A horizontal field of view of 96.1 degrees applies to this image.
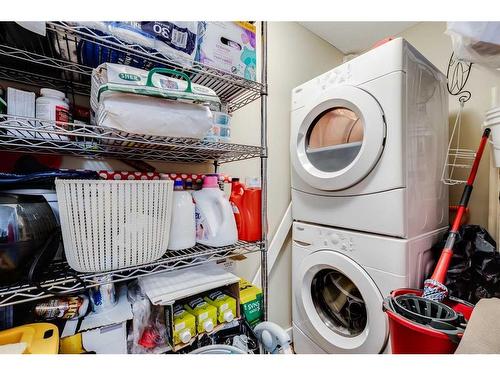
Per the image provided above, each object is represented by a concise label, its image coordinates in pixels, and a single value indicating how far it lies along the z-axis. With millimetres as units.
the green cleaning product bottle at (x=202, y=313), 798
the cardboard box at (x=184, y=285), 759
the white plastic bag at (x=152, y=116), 621
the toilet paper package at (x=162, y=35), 659
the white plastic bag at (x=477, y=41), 647
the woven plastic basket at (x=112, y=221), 615
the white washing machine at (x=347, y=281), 1006
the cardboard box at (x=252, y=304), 994
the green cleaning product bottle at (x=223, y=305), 845
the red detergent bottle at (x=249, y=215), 1016
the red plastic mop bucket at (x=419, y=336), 757
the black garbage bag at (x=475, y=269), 997
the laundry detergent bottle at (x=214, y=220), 903
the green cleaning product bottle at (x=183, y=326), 757
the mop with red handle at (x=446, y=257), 952
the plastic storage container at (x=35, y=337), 549
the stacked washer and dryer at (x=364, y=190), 993
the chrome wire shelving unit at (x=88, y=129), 598
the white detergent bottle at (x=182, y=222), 843
